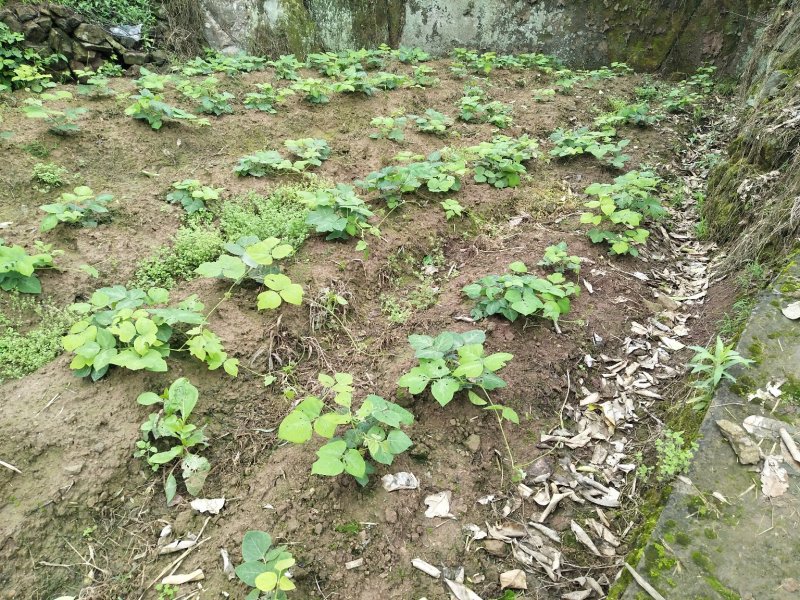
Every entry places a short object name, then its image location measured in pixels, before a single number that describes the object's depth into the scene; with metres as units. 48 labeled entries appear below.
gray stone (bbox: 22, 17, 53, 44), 5.90
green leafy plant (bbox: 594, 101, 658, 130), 5.69
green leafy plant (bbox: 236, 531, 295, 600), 1.71
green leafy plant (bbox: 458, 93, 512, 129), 5.95
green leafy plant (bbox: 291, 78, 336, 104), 5.85
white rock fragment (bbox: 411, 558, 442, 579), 2.03
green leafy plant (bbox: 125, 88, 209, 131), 4.90
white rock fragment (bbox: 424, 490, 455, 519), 2.21
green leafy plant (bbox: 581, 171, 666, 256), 3.65
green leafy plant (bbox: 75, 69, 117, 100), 5.45
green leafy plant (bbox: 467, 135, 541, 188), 4.71
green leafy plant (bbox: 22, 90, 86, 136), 4.44
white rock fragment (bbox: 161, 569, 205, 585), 1.99
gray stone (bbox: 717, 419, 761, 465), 1.89
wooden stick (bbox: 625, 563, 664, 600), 1.56
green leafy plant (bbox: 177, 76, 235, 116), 5.46
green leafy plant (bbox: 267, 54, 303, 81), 6.55
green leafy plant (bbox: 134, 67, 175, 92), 5.36
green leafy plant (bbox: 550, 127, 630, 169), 4.84
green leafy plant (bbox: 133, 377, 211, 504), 2.29
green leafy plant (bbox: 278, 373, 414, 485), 2.08
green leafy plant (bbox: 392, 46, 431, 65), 7.77
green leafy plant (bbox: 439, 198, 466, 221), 4.11
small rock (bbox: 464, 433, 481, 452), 2.47
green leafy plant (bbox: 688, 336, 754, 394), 2.17
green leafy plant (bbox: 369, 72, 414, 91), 6.31
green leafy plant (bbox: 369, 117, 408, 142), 5.20
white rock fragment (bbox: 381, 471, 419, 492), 2.28
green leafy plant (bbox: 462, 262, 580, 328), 2.96
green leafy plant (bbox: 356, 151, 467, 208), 4.20
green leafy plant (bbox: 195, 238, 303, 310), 2.83
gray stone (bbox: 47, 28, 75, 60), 6.09
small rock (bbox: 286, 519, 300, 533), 2.11
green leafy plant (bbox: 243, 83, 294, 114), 5.73
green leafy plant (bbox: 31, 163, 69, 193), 4.06
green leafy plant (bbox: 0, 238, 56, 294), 2.93
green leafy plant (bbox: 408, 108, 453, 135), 5.48
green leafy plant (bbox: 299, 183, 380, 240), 3.66
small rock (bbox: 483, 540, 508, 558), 2.12
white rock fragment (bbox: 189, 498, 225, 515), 2.24
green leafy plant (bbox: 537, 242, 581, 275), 3.33
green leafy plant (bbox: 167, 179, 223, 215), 3.97
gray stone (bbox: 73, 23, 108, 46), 6.38
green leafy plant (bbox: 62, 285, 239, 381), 2.50
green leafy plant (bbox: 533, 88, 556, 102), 6.59
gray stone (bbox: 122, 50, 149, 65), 6.85
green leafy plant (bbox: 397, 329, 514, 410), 2.40
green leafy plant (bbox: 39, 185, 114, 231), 3.45
